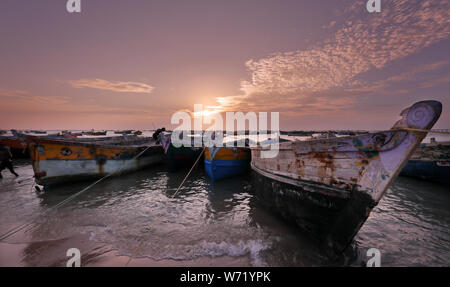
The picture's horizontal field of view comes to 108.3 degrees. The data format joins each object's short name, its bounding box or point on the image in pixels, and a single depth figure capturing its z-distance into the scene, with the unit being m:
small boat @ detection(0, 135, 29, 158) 18.67
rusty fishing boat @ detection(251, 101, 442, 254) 3.17
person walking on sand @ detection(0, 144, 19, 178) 11.31
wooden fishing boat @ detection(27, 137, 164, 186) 8.95
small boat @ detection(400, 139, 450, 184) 9.45
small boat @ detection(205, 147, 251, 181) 10.75
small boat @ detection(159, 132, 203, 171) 13.28
